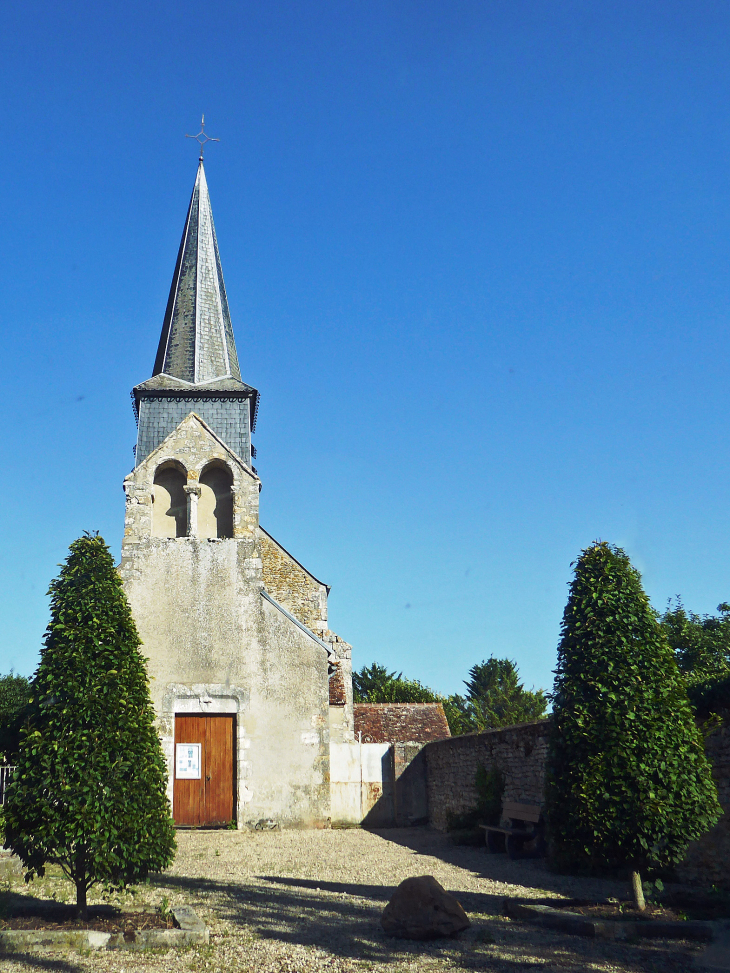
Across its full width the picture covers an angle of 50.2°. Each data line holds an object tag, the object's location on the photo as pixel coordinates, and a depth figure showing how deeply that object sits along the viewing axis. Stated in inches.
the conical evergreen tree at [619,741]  280.2
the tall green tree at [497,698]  2256.4
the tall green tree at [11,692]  1051.7
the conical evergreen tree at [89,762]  260.1
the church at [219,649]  604.7
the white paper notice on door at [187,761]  605.0
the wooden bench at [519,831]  441.1
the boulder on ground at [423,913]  258.4
